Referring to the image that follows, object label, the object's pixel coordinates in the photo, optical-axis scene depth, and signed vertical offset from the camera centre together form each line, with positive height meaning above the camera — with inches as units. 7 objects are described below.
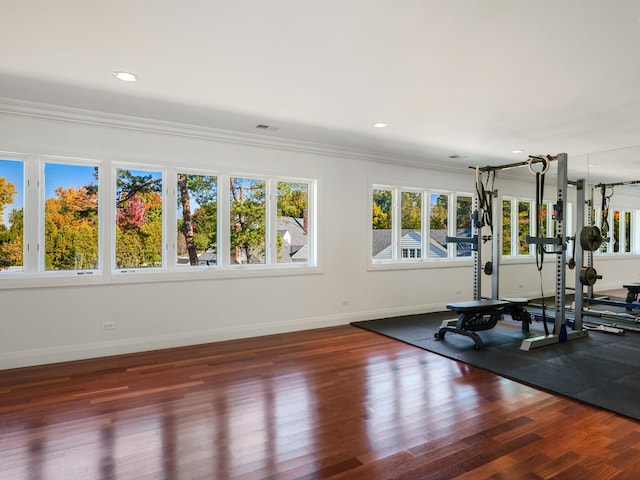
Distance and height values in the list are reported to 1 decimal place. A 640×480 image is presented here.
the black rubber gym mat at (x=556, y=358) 123.2 -49.2
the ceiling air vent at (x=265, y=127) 173.0 +53.1
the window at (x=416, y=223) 243.6 +11.8
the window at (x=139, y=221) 151.3 +9.3
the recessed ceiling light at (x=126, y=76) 116.3 +51.8
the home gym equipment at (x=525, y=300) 174.0 -27.9
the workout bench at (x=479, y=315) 181.5 -38.1
